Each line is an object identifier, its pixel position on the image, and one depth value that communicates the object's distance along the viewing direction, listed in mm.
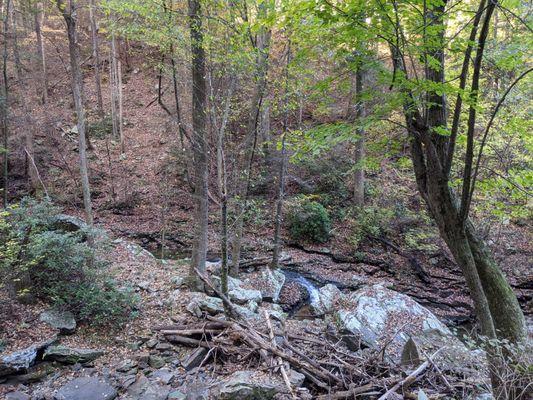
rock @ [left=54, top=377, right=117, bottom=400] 4340
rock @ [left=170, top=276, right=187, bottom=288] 8039
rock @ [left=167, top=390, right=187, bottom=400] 4449
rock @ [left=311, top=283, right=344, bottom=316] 8891
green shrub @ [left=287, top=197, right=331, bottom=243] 13891
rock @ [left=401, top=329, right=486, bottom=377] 4638
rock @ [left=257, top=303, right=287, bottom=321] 7201
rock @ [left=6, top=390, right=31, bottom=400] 4161
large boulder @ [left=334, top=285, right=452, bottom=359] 6906
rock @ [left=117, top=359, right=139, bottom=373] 5039
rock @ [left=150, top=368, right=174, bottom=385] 4831
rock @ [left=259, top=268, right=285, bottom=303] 9377
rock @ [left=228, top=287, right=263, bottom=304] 8005
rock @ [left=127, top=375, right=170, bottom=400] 4463
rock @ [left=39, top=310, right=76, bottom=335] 5582
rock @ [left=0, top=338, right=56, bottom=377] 4551
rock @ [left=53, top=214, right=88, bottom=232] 9094
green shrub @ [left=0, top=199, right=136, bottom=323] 5789
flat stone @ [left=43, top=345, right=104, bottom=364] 5023
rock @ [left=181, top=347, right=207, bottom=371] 5108
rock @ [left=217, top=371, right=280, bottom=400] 4094
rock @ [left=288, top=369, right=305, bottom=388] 4348
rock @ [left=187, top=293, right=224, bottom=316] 6500
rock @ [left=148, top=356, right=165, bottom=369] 5188
